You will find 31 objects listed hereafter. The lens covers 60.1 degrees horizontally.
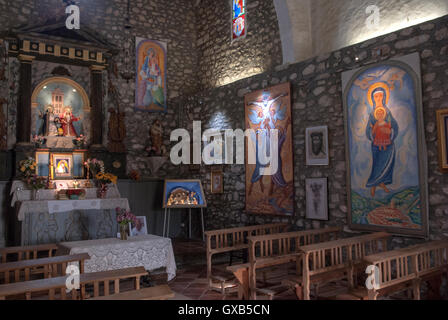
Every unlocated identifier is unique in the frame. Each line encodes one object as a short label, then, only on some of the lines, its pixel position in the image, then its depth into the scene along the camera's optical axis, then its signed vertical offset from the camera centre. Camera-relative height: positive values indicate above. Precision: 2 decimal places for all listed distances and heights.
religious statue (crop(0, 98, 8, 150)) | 8.08 +1.13
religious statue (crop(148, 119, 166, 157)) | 9.95 +1.07
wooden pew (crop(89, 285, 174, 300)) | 2.69 -0.81
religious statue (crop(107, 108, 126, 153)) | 9.33 +1.22
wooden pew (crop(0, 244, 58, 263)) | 4.53 -0.78
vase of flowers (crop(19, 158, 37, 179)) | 7.52 +0.31
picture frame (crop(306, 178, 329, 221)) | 6.11 -0.32
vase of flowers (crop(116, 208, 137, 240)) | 5.26 -0.53
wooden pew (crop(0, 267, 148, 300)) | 2.91 -0.83
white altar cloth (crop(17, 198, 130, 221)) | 6.82 -0.42
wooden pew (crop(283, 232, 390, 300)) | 3.78 -0.94
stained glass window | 8.92 +3.80
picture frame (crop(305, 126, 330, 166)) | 6.15 +0.53
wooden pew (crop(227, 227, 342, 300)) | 4.36 -0.99
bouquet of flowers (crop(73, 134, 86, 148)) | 8.84 +0.95
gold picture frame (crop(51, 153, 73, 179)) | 8.50 +0.40
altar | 6.77 -0.62
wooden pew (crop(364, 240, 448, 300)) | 3.46 -0.93
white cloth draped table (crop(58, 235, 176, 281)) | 4.79 -0.91
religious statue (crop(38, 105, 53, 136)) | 8.59 +1.35
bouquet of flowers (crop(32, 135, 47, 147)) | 8.36 +0.93
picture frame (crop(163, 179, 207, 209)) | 8.40 -0.28
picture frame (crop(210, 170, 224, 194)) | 8.51 -0.03
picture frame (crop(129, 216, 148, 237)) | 6.16 -0.77
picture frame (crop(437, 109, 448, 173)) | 4.61 +0.48
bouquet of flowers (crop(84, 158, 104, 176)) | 8.42 +0.38
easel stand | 8.67 -1.00
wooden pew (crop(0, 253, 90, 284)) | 3.72 -0.79
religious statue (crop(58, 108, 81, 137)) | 8.74 +1.37
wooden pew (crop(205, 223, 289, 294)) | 5.05 -0.86
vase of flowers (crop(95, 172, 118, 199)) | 8.03 +0.03
